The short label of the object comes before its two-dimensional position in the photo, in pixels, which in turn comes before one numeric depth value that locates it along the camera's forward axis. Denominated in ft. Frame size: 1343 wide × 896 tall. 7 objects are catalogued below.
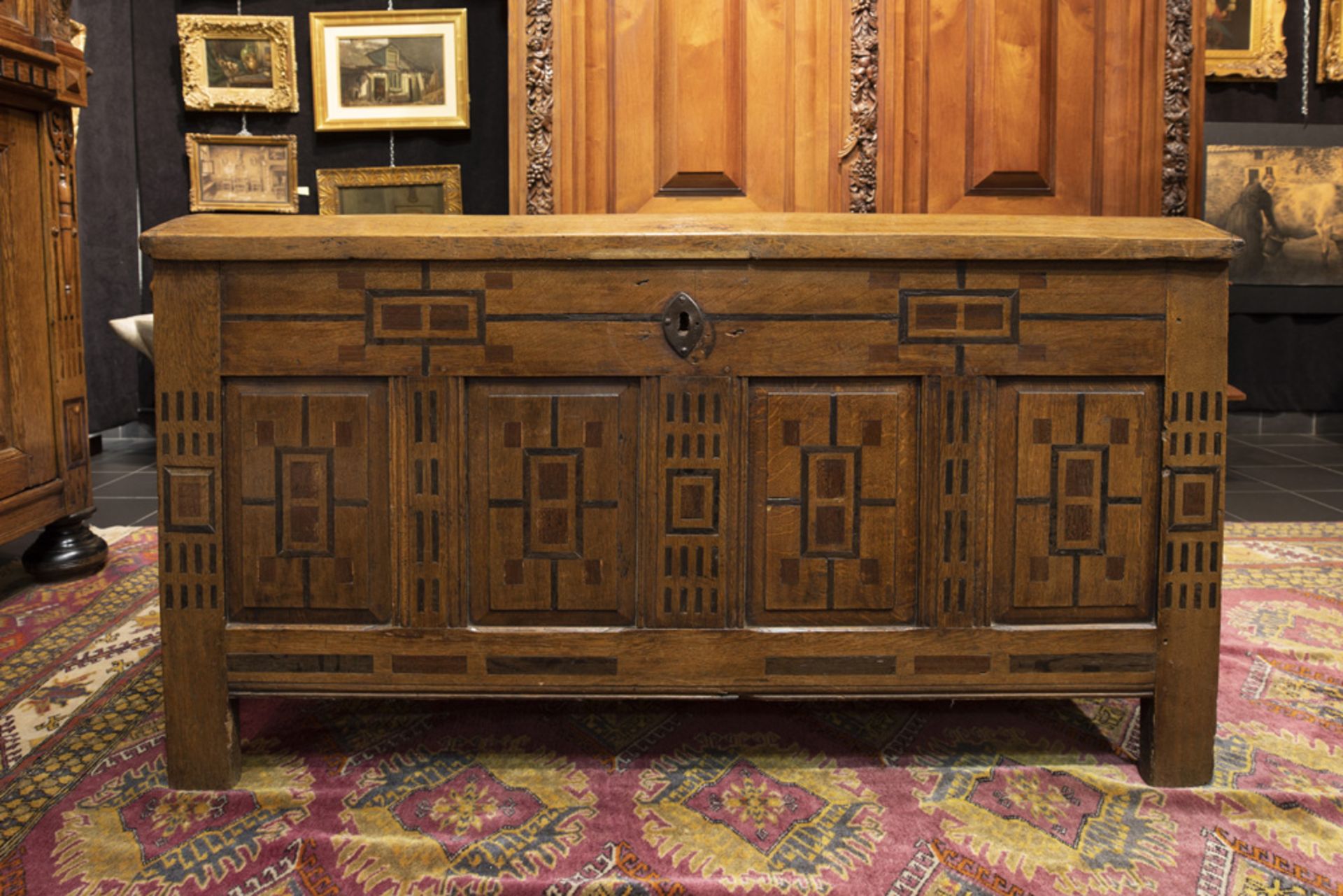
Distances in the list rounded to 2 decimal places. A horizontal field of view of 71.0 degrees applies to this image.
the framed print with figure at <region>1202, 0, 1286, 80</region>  17.51
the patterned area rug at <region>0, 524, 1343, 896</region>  4.53
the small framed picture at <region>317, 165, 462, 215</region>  15.70
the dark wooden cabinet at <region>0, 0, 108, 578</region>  8.36
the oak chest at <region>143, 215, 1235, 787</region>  5.08
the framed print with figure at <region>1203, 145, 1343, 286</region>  18.02
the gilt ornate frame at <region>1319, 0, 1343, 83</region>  17.39
